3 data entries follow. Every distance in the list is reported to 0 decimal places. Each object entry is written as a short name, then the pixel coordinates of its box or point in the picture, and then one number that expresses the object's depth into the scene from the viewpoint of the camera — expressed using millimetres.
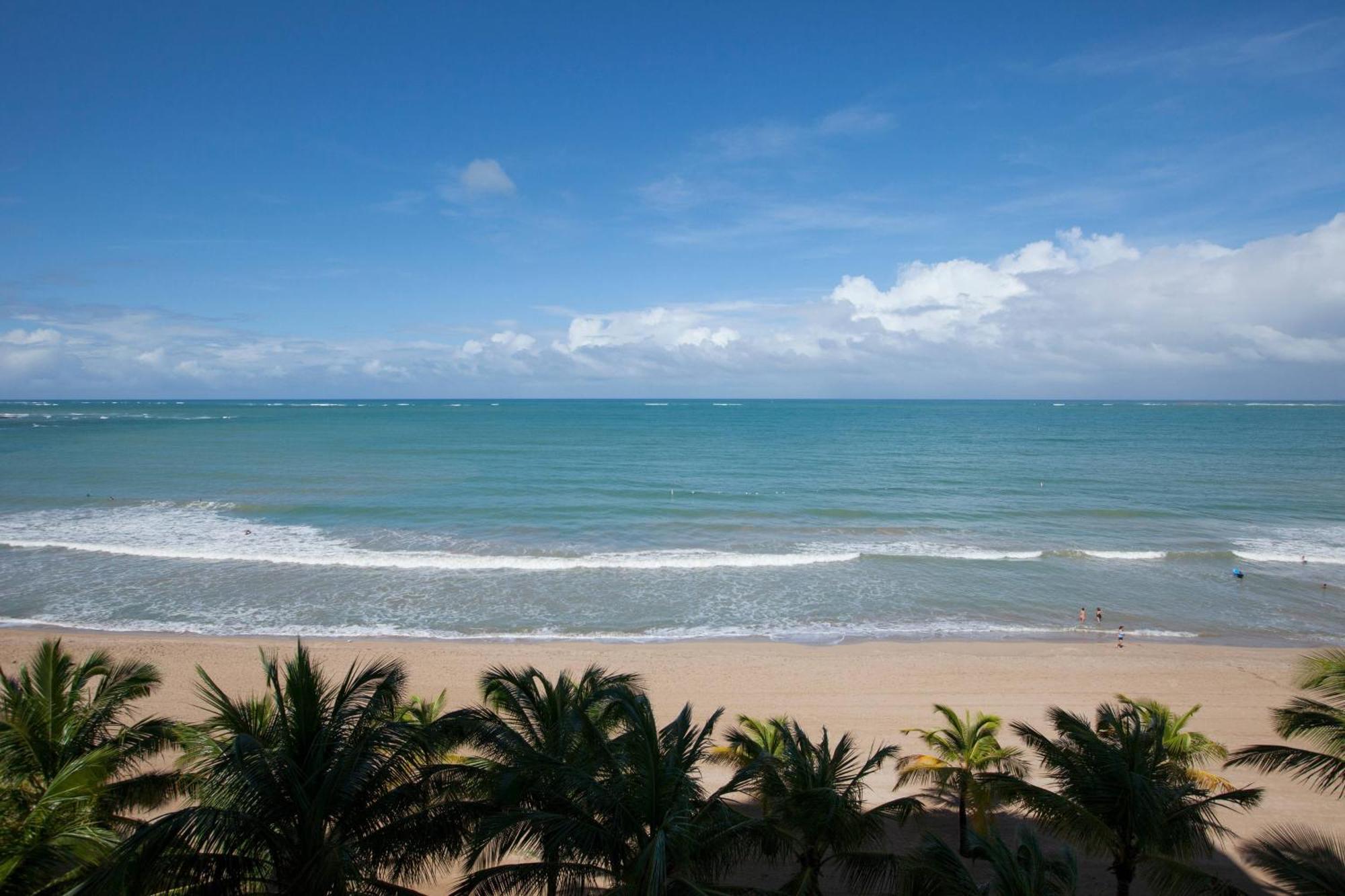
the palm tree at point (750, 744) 9641
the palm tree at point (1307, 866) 6410
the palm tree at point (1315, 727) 9203
